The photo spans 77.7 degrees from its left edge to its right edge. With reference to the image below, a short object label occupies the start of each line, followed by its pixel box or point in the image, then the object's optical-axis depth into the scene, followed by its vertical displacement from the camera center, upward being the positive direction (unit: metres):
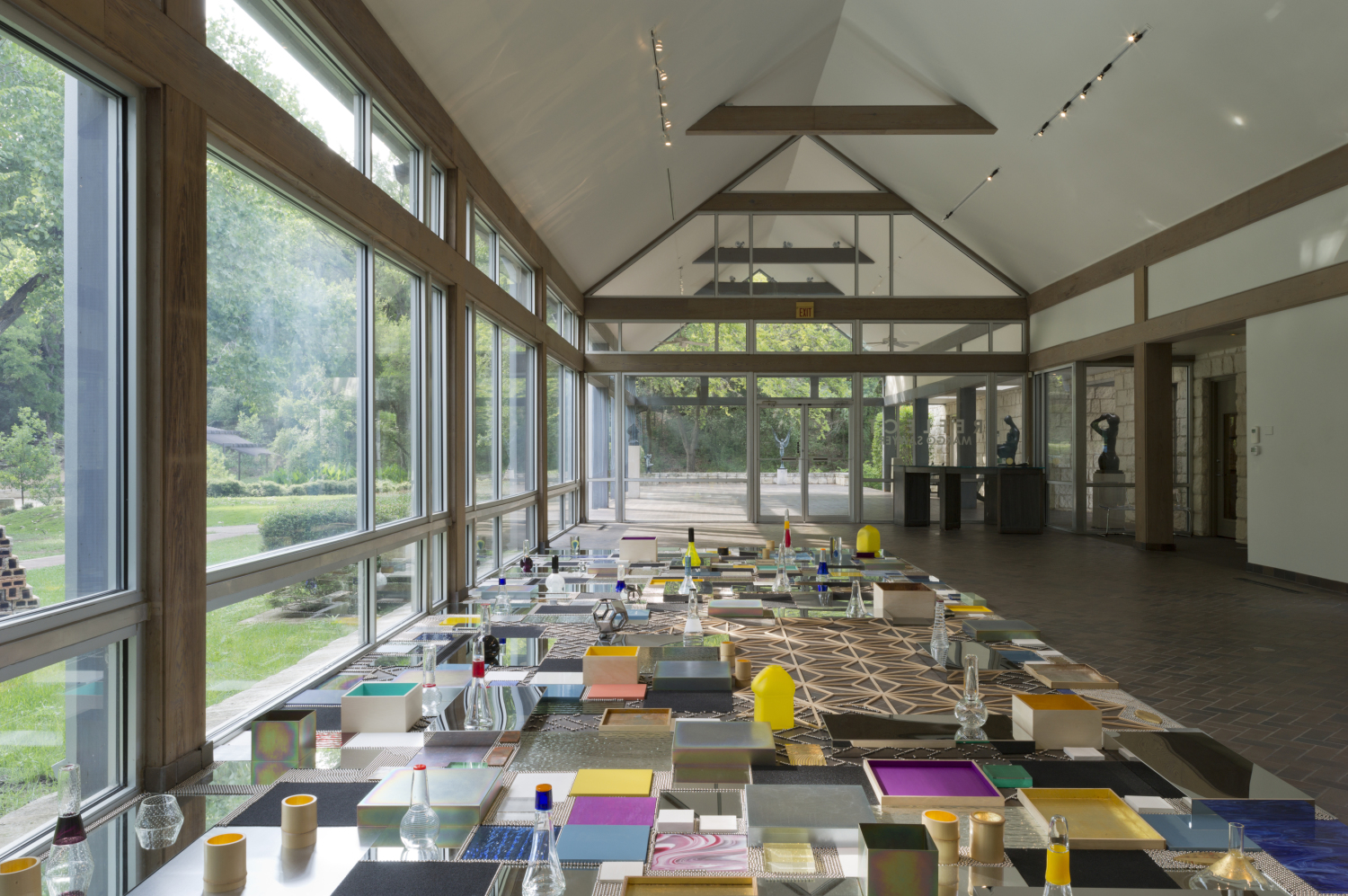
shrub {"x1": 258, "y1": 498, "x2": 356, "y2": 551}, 3.69 -0.33
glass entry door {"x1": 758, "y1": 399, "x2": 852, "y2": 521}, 13.14 -0.15
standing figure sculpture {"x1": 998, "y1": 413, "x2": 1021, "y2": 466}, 12.84 -0.01
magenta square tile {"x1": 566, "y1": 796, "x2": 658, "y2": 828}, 2.24 -0.98
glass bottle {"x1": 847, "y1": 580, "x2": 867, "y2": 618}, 4.81 -0.91
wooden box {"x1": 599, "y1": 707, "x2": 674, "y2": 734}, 2.93 -0.97
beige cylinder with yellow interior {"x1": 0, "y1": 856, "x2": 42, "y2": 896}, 1.65 -0.84
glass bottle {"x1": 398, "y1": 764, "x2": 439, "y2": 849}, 2.12 -0.94
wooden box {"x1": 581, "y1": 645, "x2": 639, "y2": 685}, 3.50 -0.91
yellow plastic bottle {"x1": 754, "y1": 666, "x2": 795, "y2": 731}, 2.96 -0.89
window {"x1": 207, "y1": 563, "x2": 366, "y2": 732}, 3.25 -0.84
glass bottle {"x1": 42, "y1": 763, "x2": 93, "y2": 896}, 1.78 -0.86
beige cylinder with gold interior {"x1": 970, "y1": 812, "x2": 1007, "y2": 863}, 1.99 -0.94
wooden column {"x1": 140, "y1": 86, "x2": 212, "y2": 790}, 2.70 +0.04
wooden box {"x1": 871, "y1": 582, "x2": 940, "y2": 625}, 4.76 -0.89
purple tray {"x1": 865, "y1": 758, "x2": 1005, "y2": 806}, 2.32 -0.97
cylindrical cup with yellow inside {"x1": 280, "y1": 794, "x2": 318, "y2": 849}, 2.08 -0.92
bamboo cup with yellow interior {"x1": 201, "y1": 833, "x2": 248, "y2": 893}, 1.88 -0.93
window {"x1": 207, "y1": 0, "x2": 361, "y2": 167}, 3.28 +1.73
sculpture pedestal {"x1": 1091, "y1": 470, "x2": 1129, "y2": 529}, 11.35 -0.70
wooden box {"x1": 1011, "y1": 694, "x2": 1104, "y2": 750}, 2.79 -0.94
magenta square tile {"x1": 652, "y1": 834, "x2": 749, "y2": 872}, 2.00 -0.99
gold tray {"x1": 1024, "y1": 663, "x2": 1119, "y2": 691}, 3.56 -1.00
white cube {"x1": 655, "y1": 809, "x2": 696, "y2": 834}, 2.20 -0.99
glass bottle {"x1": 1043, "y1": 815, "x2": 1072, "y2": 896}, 1.46 -0.74
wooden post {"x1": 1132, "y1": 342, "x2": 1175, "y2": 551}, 9.91 -0.01
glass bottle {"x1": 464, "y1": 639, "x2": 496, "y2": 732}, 2.95 -0.93
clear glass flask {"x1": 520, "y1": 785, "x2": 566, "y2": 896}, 1.78 -0.89
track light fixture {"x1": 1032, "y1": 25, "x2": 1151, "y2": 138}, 6.86 +3.34
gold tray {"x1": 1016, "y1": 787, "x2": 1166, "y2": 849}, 2.10 -0.99
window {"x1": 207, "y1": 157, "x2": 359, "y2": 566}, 3.26 +0.37
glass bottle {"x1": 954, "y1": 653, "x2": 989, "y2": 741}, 2.85 -0.90
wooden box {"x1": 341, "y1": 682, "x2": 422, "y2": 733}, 3.04 -0.94
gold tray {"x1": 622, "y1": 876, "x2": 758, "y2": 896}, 1.84 -0.97
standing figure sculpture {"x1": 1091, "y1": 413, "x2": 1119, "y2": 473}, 11.44 -0.03
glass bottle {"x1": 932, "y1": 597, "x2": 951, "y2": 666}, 3.86 -0.89
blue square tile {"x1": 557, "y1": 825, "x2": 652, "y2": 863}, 2.05 -0.98
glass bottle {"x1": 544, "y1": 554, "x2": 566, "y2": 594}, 5.63 -0.89
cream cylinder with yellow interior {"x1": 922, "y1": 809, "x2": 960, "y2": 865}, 1.94 -0.91
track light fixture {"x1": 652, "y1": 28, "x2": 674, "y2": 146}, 6.73 +3.26
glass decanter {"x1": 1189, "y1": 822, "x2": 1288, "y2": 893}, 1.86 -0.96
